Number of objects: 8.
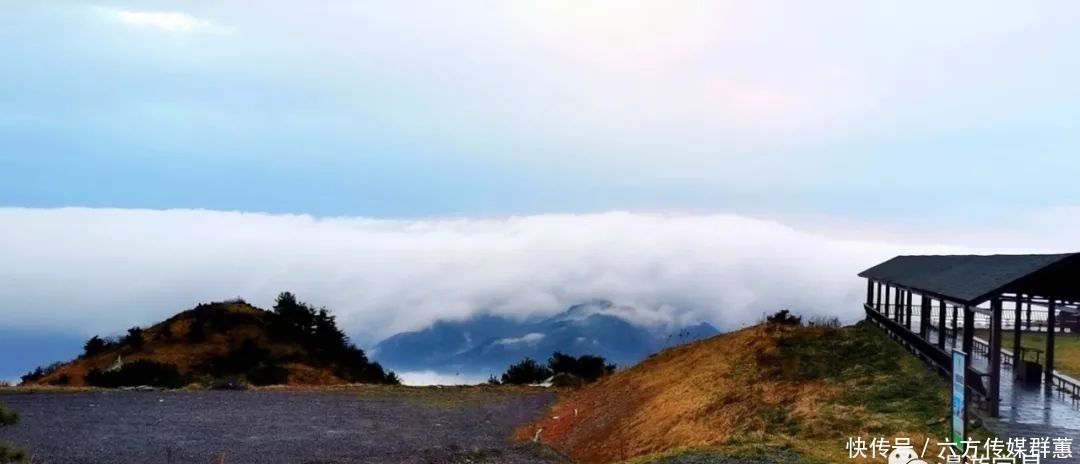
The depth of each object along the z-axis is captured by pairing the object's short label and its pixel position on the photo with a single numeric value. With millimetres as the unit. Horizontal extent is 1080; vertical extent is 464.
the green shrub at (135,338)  37516
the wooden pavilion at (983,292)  15977
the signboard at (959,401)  11266
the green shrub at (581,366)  36156
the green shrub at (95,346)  38469
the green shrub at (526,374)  36125
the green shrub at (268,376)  33438
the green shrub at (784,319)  31312
